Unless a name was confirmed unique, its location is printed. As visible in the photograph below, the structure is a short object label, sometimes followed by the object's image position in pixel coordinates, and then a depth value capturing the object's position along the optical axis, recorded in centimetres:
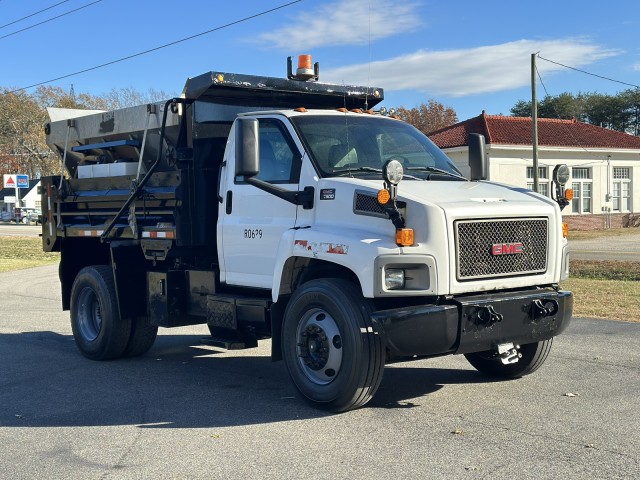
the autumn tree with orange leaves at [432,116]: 7514
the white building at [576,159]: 3656
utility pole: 3031
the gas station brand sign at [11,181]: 3521
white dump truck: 584
